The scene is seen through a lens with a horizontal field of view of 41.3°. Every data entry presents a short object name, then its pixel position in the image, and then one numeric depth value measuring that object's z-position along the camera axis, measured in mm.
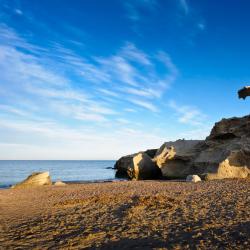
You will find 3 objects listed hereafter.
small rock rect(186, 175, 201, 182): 26531
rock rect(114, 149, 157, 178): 47606
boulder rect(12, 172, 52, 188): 30500
